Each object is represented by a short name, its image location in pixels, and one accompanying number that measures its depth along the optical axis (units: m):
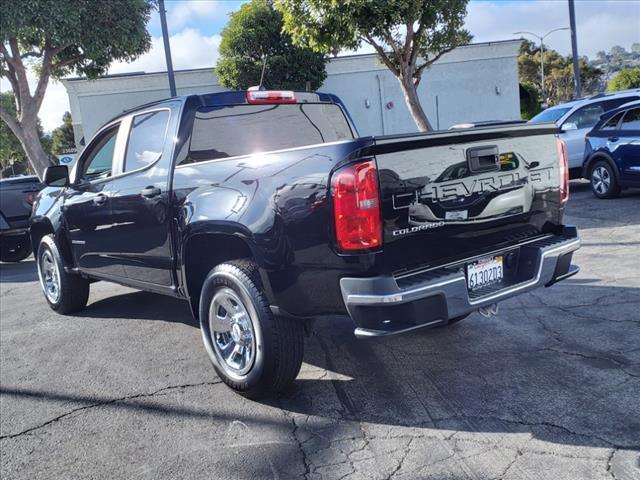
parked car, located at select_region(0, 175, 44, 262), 9.95
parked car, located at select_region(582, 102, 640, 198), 9.40
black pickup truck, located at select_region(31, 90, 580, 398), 2.96
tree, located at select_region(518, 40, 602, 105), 52.62
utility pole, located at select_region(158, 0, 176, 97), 15.00
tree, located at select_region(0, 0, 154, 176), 14.20
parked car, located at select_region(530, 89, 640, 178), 11.59
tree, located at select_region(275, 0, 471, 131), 12.11
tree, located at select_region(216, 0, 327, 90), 20.28
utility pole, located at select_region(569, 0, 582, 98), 18.50
